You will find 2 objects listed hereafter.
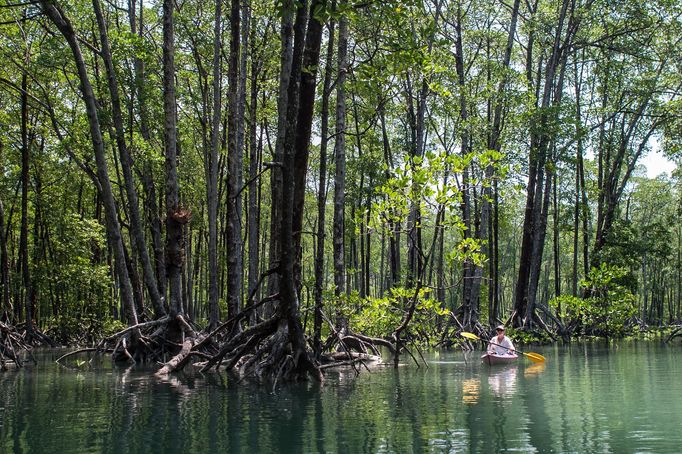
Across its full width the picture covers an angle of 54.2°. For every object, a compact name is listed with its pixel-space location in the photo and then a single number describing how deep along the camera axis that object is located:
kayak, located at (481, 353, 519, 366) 15.82
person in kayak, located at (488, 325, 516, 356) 16.17
